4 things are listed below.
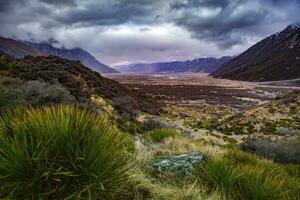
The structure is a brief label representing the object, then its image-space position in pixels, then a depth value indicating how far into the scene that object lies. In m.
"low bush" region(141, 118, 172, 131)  11.71
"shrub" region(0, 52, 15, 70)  16.52
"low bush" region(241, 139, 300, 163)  8.25
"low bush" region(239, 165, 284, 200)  2.84
